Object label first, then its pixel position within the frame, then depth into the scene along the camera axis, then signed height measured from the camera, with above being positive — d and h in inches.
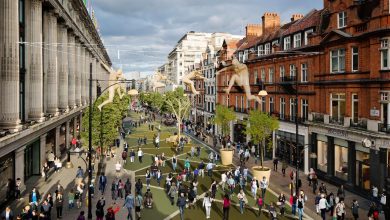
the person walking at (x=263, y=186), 1066.7 -246.4
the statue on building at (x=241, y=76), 723.4 +54.0
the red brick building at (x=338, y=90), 1069.8 +42.3
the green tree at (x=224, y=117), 1898.4 -76.9
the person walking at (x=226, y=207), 866.1 -250.8
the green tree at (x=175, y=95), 3529.5 +75.9
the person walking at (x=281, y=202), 939.5 -260.4
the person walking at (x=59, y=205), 893.8 -250.0
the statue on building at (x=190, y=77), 1166.2 +84.4
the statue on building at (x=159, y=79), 1645.4 +122.0
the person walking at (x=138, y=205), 900.0 -254.7
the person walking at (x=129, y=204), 876.6 -244.9
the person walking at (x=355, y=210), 866.8 -259.0
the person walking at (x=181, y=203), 884.0 -245.6
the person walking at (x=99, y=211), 843.4 -250.8
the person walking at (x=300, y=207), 872.3 -250.8
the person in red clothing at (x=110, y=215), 792.5 -243.9
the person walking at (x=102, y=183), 1144.8 -252.8
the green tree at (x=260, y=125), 1418.6 -91.0
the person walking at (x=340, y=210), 847.7 -250.8
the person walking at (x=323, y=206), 876.0 -249.2
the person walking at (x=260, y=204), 930.7 -259.7
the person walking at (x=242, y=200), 943.0 -252.2
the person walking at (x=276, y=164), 1480.1 -250.5
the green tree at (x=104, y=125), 1576.0 -100.1
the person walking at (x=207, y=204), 899.4 -250.3
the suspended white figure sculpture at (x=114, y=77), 1197.7 +84.6
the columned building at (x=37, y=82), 927.7 +76.6
